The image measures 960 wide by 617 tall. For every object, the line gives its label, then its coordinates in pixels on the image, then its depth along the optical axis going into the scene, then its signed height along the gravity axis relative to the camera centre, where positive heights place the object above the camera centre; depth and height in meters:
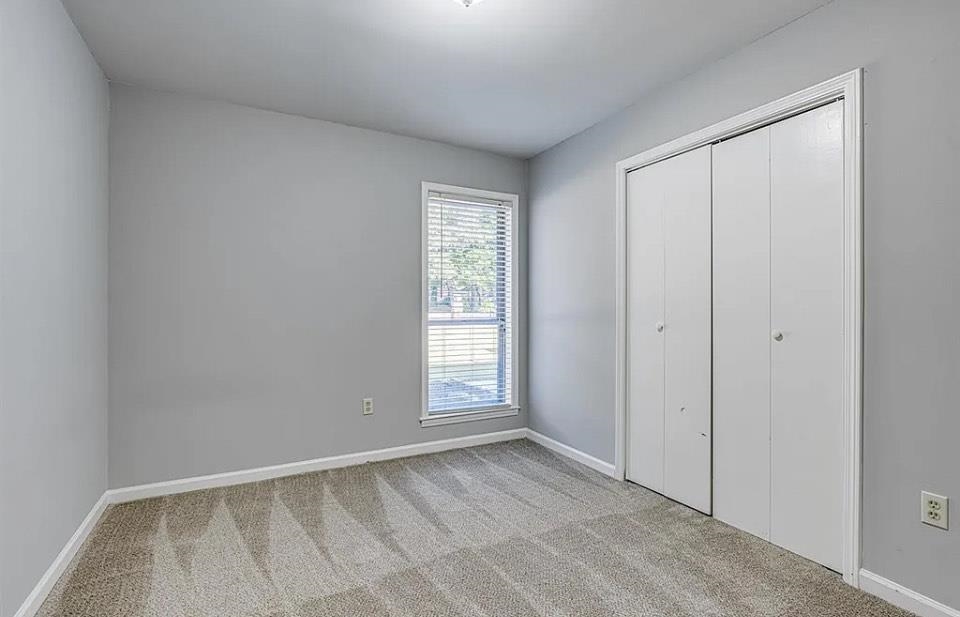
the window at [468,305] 3.96 +0.02
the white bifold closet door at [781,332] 2.17 -0.11
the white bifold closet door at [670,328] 2.79 -0.12
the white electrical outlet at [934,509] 1.79 -0.73
